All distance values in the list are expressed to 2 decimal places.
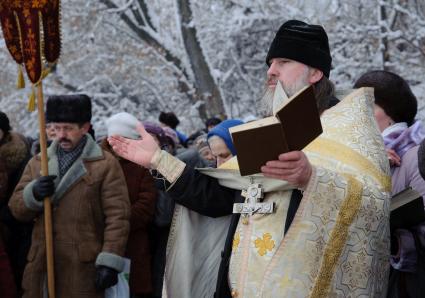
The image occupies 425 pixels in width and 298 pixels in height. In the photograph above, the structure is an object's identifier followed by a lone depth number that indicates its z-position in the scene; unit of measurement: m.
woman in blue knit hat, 5.05
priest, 2.97
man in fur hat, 5.03
